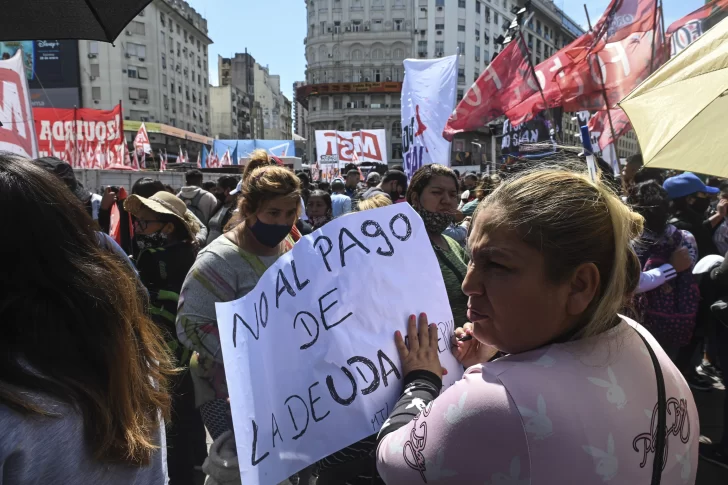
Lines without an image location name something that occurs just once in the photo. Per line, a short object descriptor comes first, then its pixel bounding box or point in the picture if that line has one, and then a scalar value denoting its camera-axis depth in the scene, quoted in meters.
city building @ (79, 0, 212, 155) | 53.66
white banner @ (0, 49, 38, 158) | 4.31
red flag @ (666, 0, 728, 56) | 7.23
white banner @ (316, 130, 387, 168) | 17.14
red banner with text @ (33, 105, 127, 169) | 15.39
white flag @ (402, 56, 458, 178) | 6.77
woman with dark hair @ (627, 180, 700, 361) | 3.25
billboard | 49.78
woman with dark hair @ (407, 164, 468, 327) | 2.27
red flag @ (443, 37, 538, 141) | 6.90
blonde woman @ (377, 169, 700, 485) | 0.87
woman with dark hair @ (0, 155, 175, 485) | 0.89
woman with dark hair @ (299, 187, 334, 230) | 5.71
